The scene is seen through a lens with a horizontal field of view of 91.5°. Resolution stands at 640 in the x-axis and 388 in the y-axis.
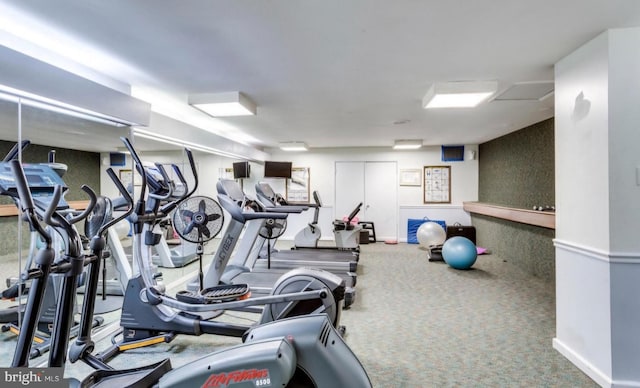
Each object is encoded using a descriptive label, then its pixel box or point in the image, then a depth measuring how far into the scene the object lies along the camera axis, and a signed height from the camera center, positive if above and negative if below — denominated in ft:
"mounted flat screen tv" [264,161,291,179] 25.21 +2.05
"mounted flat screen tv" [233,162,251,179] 22.50 +1.78
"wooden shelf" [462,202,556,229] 13.17 -1.03
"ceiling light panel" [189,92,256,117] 10.65 +3.22
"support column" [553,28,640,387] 6.43 -0.25
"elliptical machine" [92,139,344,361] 7.25 -2.61
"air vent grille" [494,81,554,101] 9.86 +3.49
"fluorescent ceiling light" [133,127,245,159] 10.97 +2.28
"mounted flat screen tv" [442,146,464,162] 23.91 +3.23
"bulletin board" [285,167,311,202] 25.94 +0.78
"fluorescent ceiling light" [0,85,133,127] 6.66 +2.22
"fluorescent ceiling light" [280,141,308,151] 22.12 +3.56
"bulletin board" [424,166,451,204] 24.43 +0.79
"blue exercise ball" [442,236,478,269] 15.97 -3.09
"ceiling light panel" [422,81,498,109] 9.58 +3.21
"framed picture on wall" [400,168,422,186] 24.72 +1.37
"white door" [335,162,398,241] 25.02 +0.10
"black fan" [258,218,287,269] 14.86 -1.73
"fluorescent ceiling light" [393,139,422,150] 21.15 +3.48
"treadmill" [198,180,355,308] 10.00 -2.25
